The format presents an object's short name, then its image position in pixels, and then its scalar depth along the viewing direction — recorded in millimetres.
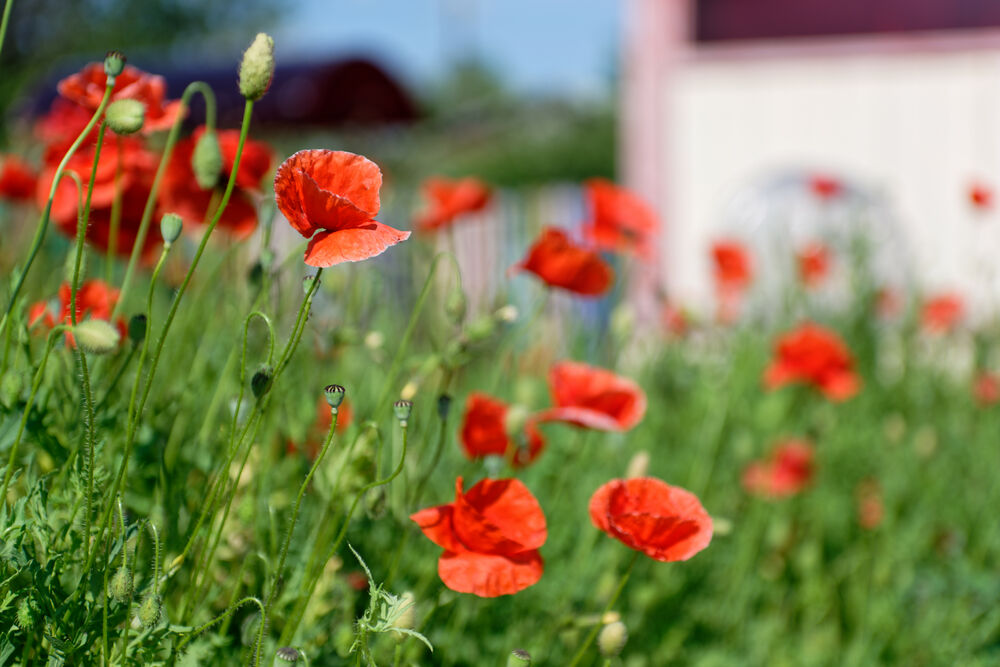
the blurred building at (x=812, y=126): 4809
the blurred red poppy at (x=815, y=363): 2021
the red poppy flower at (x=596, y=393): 1287
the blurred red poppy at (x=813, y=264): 2885
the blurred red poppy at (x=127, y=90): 1048
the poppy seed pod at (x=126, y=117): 845
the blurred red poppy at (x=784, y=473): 1980
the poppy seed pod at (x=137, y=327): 964
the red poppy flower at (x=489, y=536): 918
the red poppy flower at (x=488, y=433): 1201
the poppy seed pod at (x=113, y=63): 824
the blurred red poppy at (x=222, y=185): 1335
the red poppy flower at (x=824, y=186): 3186
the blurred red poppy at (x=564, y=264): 1345
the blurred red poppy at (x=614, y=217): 1788
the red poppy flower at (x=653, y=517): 938
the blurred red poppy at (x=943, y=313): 2992
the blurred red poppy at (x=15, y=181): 1792
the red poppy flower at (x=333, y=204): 767
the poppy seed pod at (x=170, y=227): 852
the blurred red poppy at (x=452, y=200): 1780
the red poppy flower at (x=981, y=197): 2395
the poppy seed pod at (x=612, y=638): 1002
